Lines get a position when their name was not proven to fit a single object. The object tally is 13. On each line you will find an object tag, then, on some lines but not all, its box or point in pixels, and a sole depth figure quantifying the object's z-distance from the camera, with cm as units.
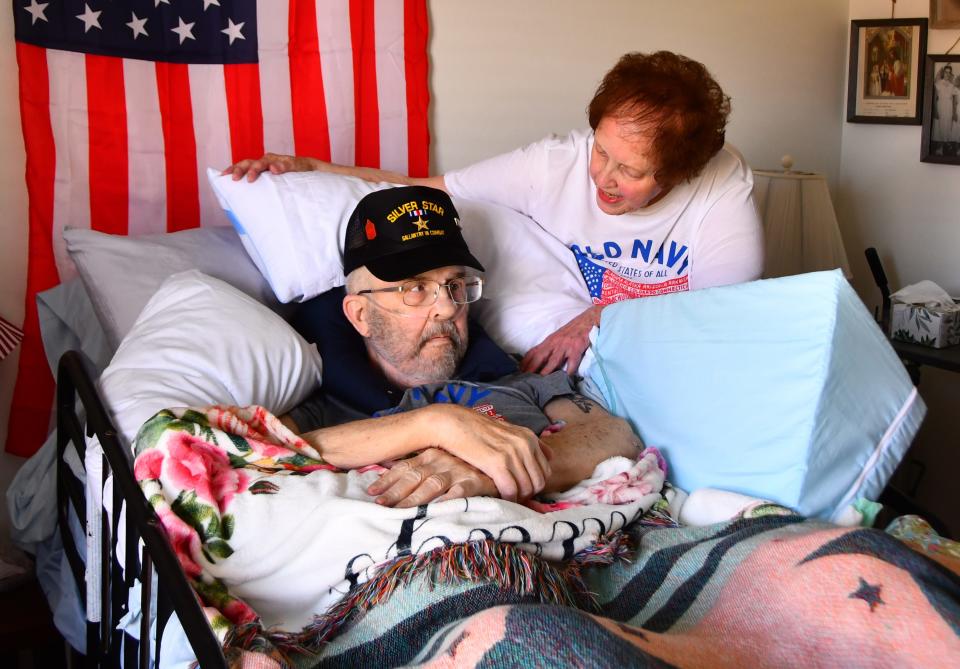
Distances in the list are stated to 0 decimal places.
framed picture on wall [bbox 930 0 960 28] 258
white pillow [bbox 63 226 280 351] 168
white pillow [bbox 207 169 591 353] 177
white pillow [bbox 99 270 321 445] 135
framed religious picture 280
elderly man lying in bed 150
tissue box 232
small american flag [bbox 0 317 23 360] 178
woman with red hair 181
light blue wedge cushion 127
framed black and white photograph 267
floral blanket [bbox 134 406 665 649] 104
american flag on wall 187
